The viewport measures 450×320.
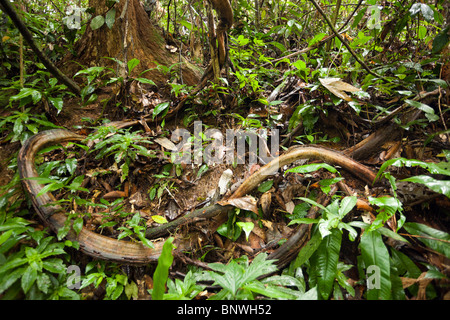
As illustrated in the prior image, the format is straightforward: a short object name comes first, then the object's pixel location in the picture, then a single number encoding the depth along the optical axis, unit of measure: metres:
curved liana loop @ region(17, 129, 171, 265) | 1.51
